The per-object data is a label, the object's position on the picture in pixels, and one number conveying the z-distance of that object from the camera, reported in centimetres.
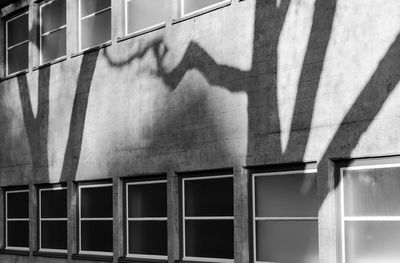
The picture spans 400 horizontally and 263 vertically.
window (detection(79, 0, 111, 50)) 1706
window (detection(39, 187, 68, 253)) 1820
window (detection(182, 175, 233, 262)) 1373
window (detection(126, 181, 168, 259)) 1520
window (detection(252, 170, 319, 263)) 1223
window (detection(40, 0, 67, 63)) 1869
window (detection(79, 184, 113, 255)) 1667
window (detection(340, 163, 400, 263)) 1103
